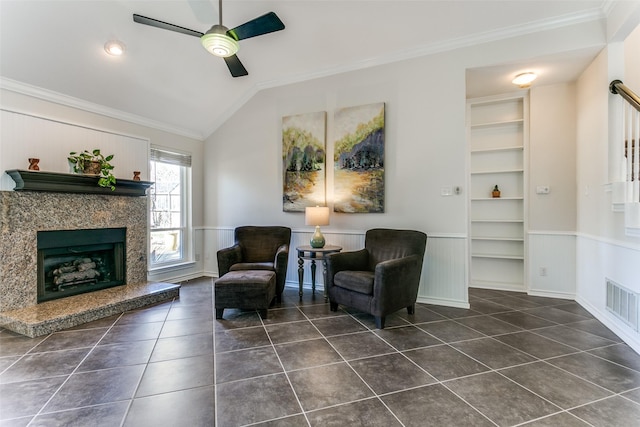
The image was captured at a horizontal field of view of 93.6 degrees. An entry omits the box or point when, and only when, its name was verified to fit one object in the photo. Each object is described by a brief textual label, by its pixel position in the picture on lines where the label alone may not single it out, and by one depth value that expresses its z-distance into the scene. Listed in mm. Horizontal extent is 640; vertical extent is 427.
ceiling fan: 2424
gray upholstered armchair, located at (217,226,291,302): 3904
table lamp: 3824
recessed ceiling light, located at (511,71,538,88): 3579
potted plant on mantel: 3477
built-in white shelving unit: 4277
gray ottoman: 3100
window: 4637
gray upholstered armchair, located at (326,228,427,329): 2887
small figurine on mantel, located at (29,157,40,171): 3100
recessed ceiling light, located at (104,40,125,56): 3274
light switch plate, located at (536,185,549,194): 3949
